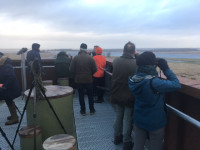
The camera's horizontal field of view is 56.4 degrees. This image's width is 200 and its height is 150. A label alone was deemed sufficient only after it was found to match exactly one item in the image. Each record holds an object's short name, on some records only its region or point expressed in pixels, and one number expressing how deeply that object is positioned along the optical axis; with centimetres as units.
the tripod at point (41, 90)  295
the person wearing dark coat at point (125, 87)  301
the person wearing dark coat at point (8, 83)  417
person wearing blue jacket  208
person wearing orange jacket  566
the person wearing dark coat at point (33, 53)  586
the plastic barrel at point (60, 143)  233
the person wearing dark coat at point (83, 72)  468
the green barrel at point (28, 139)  283
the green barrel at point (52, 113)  325
